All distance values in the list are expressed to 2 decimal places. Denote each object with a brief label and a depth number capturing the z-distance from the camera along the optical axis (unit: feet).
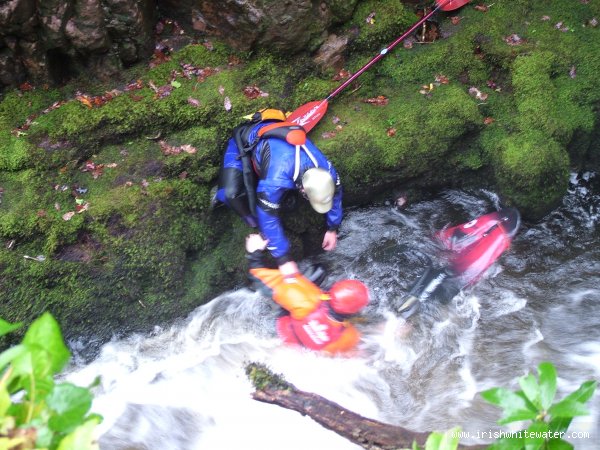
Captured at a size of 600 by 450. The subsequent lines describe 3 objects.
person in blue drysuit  14.64
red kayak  16.58
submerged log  10.76
